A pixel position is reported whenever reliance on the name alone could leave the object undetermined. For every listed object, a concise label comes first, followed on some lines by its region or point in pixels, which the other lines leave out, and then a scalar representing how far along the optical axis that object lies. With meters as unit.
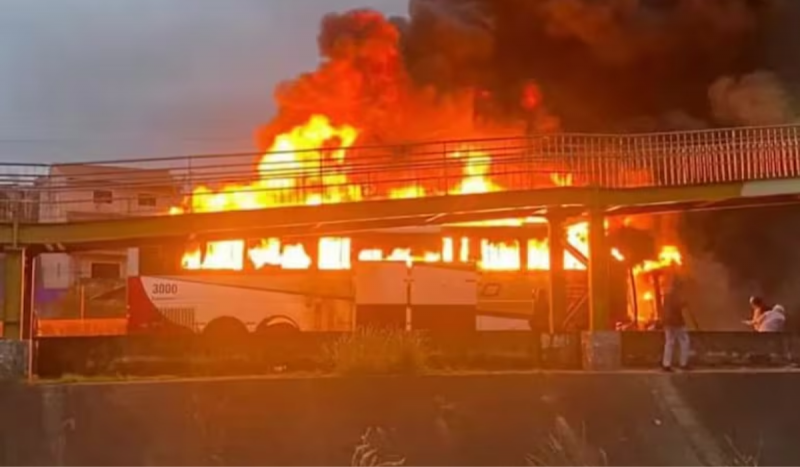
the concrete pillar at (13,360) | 15.32
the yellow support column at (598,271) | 17.69
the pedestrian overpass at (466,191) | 16.98
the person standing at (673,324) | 16.23
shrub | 15.36
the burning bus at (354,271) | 20.22
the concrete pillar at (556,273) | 18.34
